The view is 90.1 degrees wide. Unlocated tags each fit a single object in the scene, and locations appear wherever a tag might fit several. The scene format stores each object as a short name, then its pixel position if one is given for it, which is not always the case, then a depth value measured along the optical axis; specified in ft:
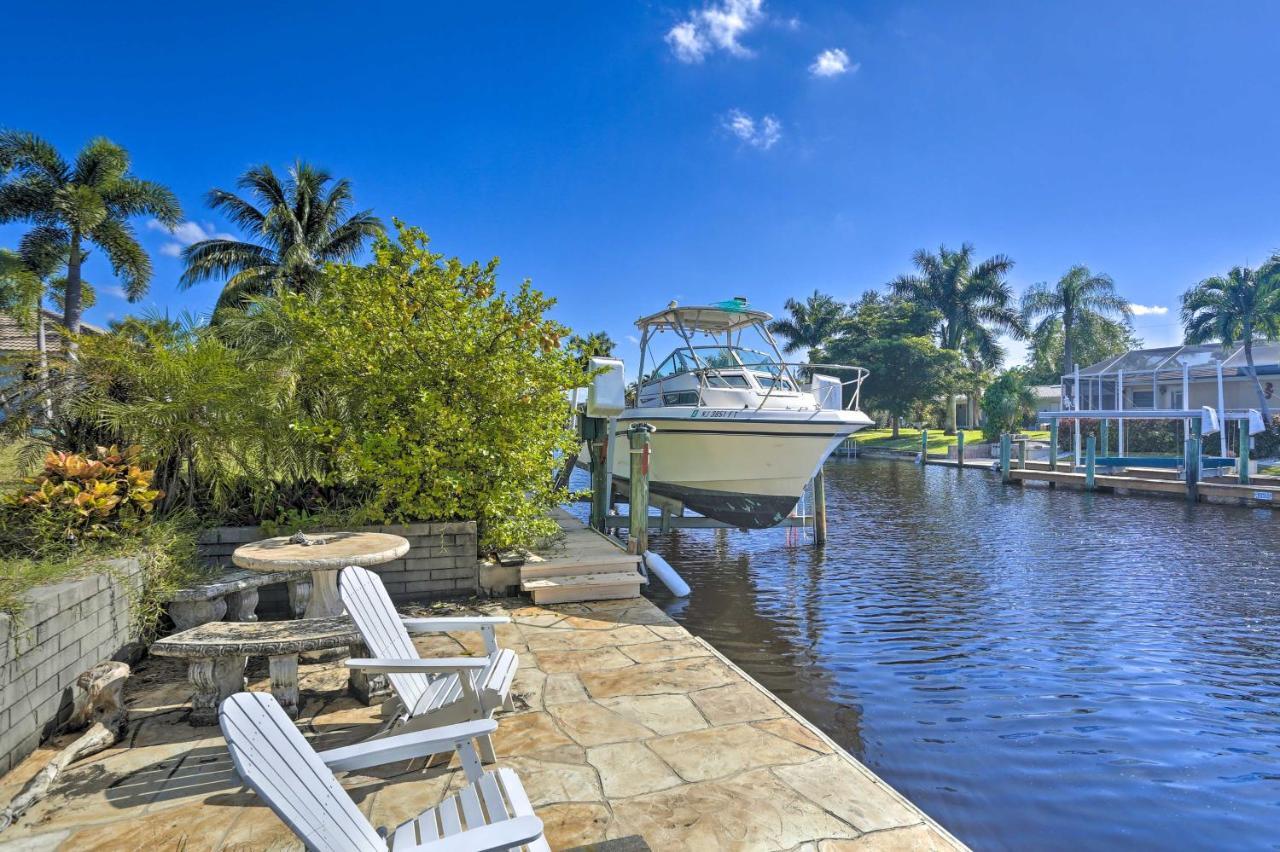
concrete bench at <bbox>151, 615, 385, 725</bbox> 10.87
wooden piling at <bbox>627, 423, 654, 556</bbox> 27.43
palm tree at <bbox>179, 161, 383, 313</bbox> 80.43
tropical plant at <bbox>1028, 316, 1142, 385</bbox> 134.21
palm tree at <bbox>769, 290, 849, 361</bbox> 158.20
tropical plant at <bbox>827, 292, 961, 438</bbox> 131.95
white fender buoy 29.58
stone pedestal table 12.99
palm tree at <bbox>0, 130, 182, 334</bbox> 70.59
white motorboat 33.09
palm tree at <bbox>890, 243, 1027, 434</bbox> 138.62
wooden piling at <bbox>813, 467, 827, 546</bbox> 40.83
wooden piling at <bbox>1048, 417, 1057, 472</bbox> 82.02
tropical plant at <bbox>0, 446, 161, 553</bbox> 14.05
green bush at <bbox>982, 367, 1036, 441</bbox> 107.55
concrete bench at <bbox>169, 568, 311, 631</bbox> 14.57
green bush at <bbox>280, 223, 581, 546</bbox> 19.71
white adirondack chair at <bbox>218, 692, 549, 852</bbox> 5.54
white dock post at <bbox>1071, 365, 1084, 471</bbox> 84.04
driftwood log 10.35
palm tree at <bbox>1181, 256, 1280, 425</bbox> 97.50
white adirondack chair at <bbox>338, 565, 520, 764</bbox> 9.78
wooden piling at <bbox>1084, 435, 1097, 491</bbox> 69.46
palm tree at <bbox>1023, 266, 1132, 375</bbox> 129.39
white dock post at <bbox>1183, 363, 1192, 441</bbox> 78.23
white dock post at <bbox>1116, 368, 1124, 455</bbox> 83.35
